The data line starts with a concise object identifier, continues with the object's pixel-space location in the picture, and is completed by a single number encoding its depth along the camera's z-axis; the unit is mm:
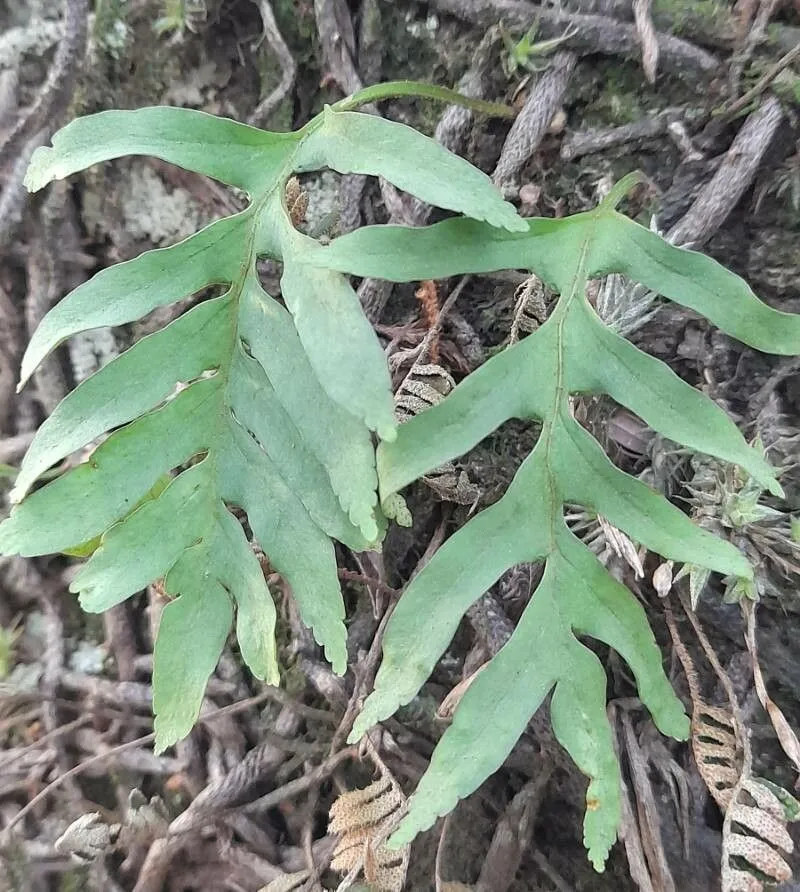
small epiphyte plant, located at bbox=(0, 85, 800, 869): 142
